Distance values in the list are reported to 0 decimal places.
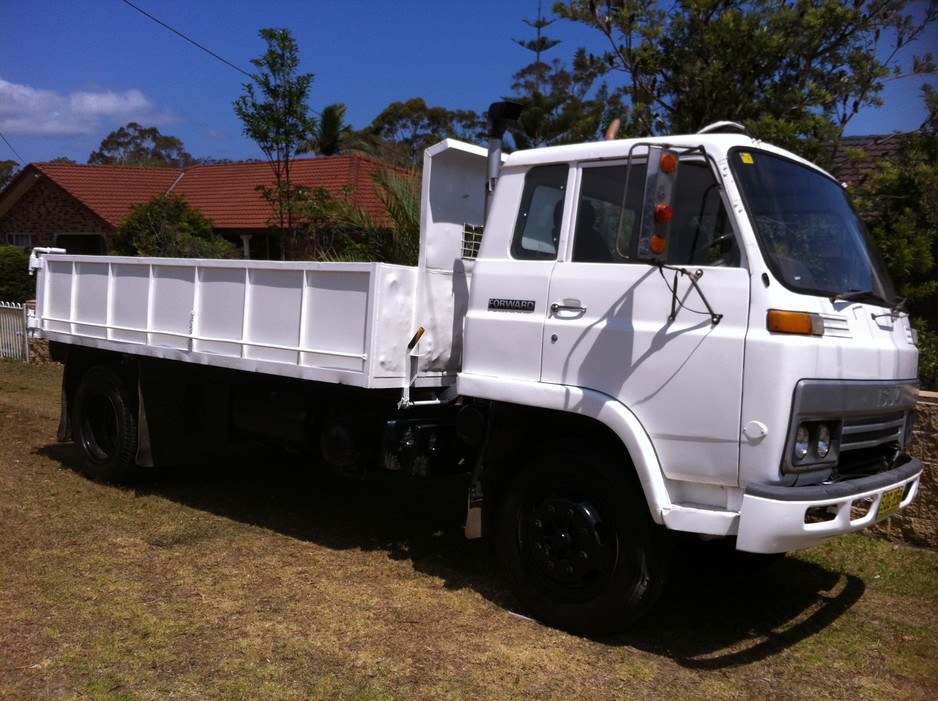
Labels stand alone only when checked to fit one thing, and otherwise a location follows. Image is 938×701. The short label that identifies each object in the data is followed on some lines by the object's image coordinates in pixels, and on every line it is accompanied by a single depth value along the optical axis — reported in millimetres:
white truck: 4141
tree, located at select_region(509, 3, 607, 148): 19375
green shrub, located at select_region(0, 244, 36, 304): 22844
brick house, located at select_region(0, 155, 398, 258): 24641
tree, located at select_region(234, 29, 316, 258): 14531
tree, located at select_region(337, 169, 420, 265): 9516
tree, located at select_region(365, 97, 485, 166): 37750
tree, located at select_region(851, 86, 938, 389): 8086
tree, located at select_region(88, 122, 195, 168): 49781
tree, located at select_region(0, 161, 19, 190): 44938
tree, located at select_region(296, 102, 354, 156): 32688
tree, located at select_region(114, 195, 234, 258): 19167
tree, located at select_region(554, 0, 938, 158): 8633
